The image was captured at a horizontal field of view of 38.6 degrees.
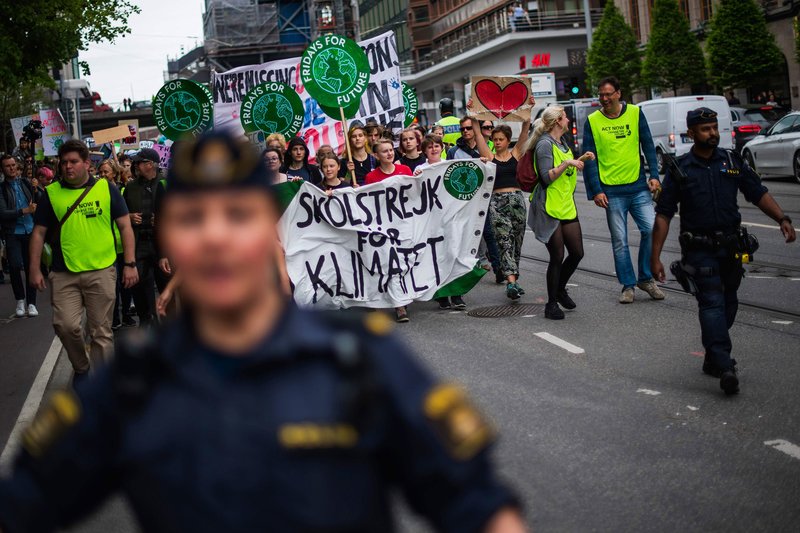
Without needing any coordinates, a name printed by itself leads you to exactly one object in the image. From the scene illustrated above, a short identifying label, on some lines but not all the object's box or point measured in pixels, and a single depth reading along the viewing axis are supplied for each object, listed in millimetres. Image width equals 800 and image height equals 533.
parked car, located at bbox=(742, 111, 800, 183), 23281
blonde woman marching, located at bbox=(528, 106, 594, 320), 10312
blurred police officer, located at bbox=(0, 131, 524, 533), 1781
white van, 27609
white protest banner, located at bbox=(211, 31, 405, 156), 17938
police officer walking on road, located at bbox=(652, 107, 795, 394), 7105
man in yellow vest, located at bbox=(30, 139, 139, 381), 7992
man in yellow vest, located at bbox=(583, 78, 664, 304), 10664
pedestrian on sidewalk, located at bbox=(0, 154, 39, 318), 14094
